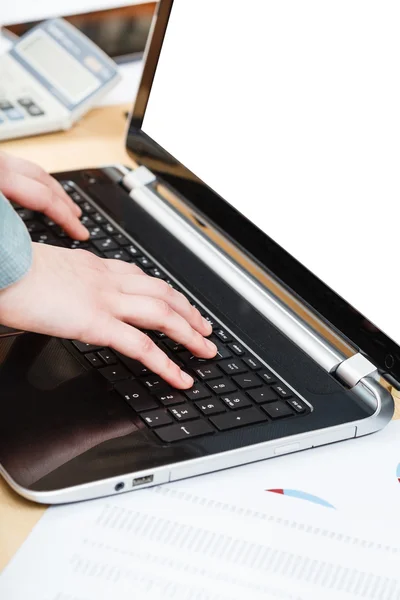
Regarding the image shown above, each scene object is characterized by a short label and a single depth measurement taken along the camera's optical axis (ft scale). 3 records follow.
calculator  4.28
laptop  2.95
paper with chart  2.73
